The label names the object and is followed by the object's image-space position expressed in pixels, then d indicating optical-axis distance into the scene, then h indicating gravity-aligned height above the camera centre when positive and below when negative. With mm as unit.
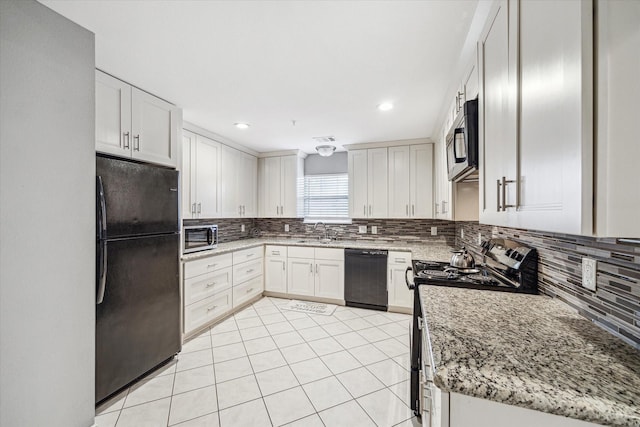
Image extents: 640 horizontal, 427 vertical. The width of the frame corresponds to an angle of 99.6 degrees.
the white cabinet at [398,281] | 3434 -880
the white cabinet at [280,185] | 4418 +448
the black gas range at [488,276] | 1429 -400
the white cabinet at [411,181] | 3732 +442
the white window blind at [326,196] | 4477 +275
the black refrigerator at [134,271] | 1785 -443
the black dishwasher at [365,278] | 3561 -884
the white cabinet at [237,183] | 3756 +433
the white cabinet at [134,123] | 1977 +733
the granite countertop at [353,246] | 2793 -452
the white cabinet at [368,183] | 3957 +440
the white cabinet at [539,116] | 578 +273
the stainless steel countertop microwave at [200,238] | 2824 -289
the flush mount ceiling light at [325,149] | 3656 +860
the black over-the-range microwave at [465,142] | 1374 +396
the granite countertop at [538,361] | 594 -413
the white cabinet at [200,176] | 3078 +434
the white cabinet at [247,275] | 3479 -862
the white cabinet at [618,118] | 514 +186
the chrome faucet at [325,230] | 4469 -293
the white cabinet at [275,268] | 4048 -852
